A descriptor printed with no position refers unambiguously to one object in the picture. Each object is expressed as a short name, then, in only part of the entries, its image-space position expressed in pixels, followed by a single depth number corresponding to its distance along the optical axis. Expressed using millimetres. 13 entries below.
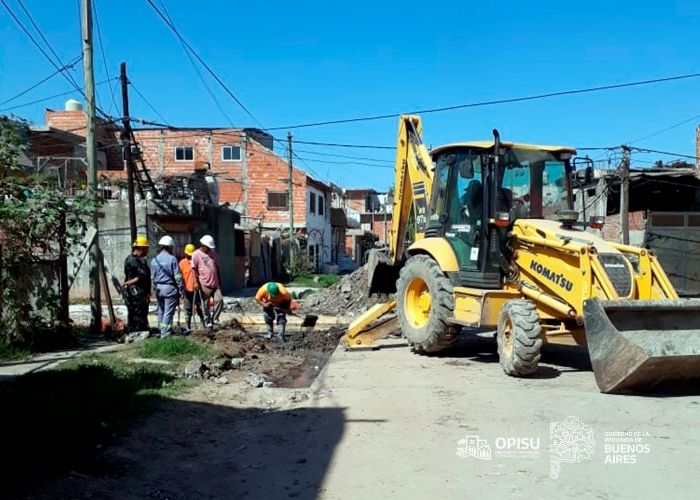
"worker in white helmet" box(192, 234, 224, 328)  11961
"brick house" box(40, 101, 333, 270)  39031
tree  9039
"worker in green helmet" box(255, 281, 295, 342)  11117
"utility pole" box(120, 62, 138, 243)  18844
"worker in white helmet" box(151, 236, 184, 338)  10445
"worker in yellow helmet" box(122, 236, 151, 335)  10727
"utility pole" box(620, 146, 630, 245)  21141
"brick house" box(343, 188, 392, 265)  58062
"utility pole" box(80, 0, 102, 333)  11414
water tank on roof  36312
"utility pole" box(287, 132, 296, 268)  34459
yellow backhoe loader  6383
